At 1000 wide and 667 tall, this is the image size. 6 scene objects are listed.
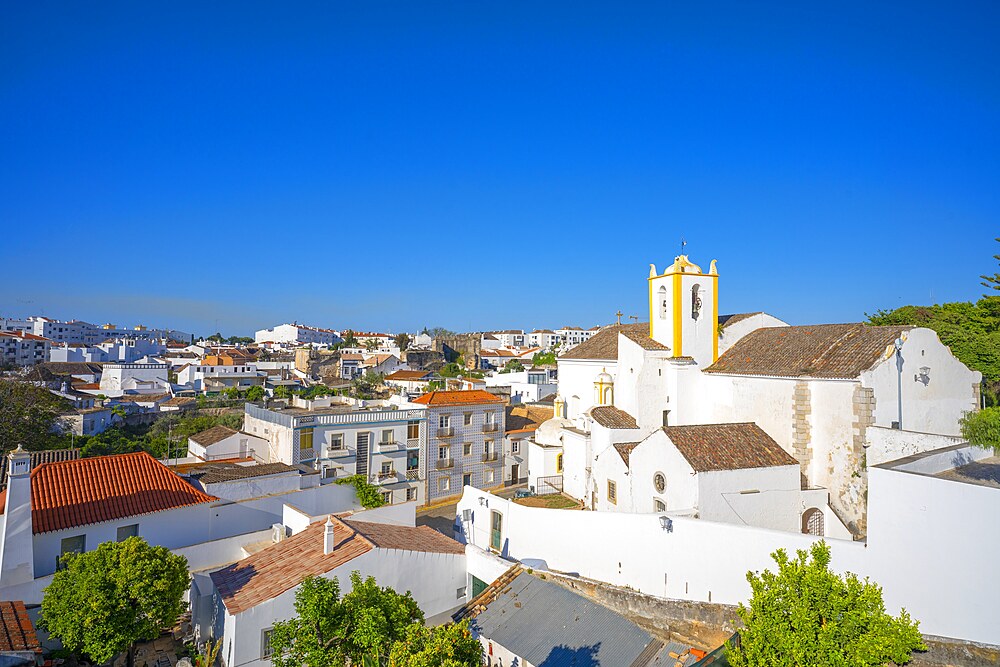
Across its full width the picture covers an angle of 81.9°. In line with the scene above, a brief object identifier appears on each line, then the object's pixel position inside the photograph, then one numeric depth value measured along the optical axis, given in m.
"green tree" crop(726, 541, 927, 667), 7.39
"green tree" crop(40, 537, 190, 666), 10.38
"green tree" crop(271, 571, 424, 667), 8.98
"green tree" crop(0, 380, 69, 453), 29.34
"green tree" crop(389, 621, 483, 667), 7.22
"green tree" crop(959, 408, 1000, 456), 12.84
